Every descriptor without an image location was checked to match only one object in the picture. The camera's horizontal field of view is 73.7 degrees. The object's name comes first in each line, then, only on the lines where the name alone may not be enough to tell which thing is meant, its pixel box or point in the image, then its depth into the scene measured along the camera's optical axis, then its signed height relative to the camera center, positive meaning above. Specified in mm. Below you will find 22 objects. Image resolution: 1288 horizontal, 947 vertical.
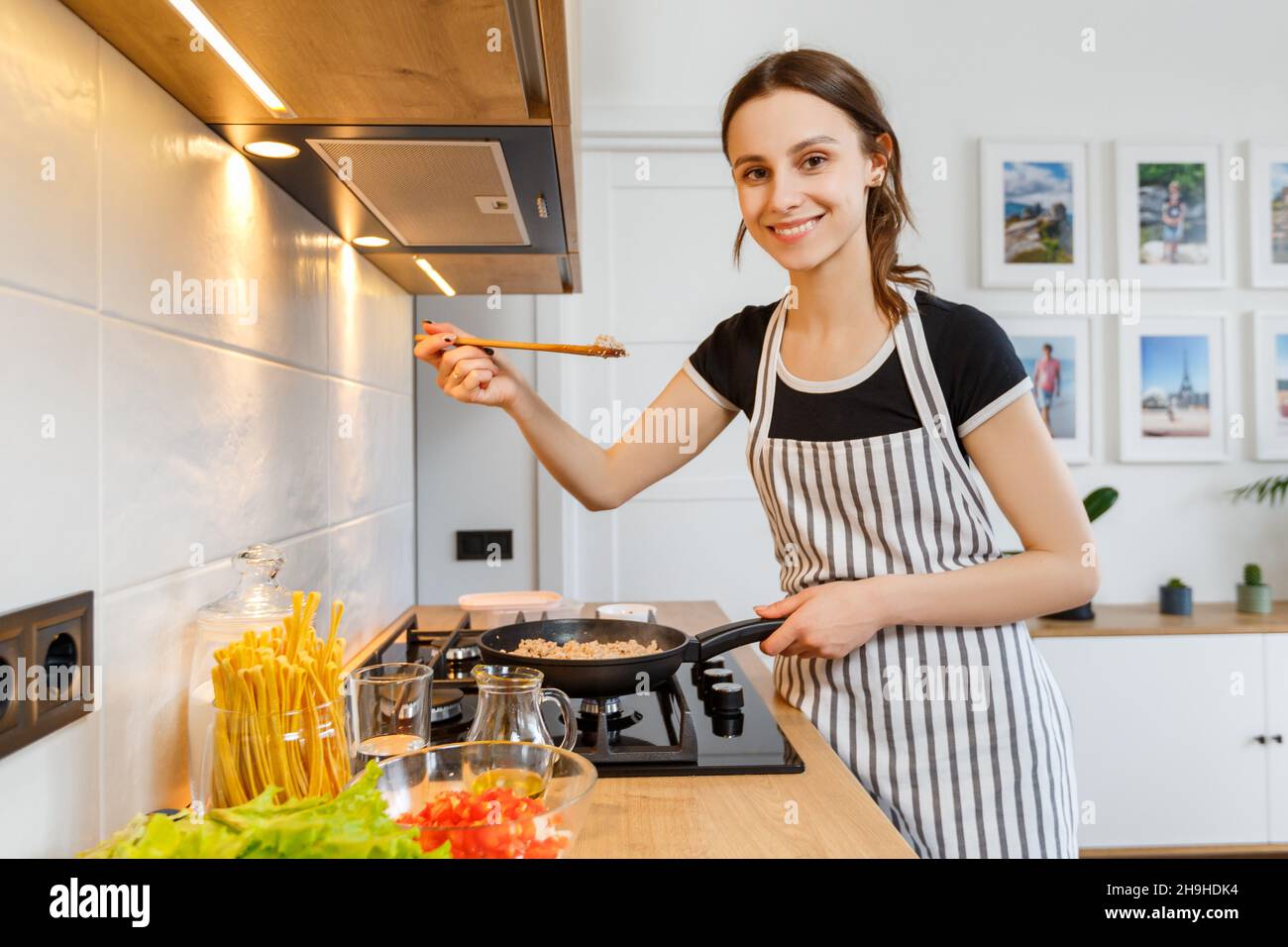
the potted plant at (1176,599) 2393 -352
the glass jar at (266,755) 713 -233
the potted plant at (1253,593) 2416 -341
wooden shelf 2250 -403
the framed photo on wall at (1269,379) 2572 +282
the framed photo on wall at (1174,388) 2553 +255
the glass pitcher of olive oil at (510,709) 842 -230
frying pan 1002 -220
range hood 702 +384
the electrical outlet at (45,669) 577 -137
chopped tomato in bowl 596 -250
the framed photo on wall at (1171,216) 2547 +767
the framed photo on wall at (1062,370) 2545 +308
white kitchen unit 2262 -694
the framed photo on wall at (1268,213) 2566 +780
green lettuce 472 -201
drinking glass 840 -234
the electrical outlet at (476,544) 2244 -174
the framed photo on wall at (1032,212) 2529 +777
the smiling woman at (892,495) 1021 -26
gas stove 948 -315
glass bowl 599 -256
